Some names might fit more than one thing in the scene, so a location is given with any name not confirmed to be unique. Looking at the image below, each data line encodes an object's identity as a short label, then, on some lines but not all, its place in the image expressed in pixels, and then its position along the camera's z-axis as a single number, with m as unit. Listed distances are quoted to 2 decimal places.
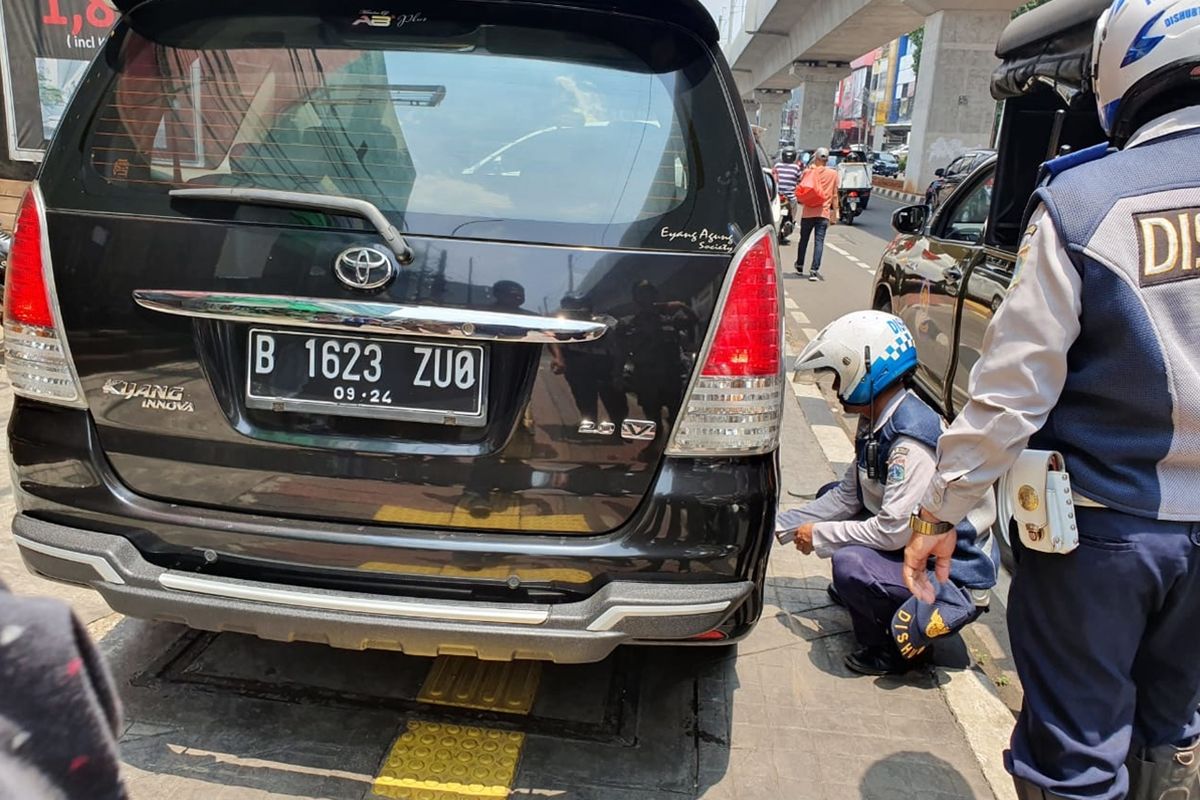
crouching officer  2.74
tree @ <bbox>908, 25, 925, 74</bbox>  60.17
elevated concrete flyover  22.97
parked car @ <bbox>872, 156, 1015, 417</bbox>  4.46
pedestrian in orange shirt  12.20
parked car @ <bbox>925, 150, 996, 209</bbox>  9.55
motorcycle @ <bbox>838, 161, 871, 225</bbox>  22.94
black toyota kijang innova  1.98
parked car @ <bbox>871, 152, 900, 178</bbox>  44.81
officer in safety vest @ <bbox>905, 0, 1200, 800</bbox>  1.60
